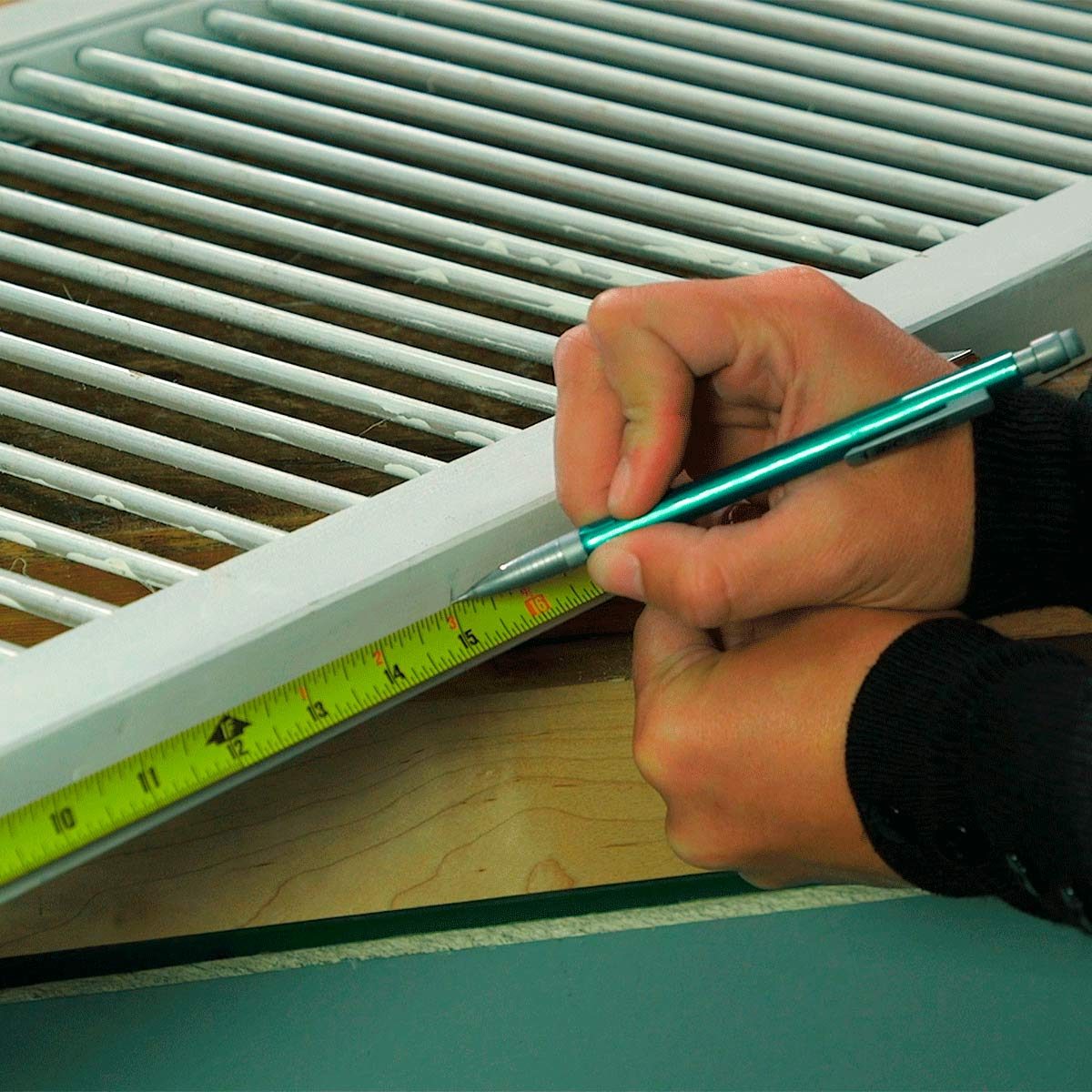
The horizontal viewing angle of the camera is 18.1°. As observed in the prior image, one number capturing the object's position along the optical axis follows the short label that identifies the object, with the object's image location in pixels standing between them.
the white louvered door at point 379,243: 0.97
